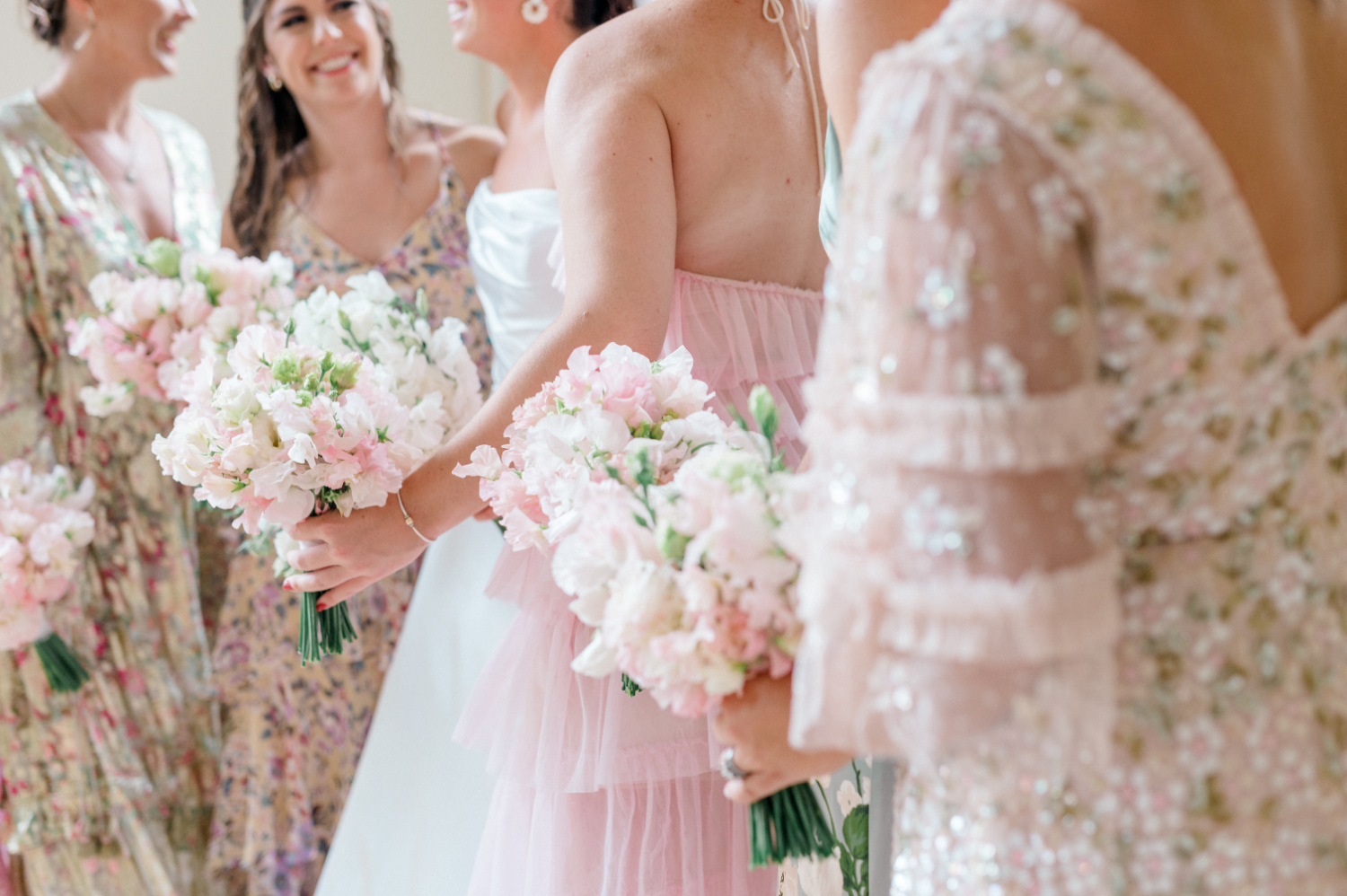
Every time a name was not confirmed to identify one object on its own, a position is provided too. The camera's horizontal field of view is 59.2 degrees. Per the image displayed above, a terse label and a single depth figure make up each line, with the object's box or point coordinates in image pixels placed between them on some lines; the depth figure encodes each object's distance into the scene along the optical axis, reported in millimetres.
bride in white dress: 1924
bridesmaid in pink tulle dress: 1295
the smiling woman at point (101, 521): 2182
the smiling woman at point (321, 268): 2299
